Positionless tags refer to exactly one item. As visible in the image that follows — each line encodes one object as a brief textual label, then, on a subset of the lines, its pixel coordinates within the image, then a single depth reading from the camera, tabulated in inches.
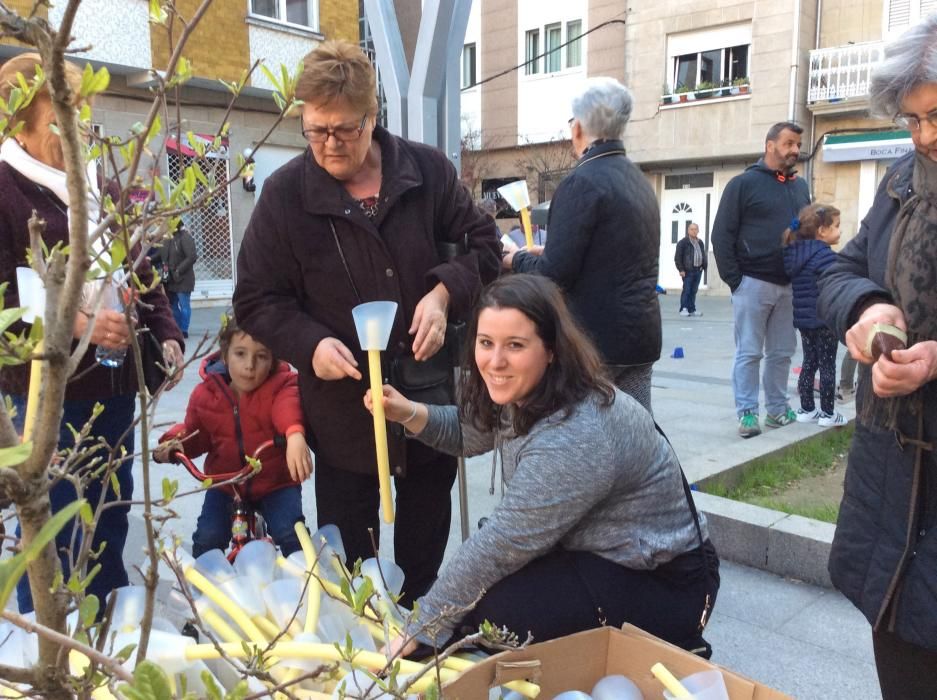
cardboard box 59.6
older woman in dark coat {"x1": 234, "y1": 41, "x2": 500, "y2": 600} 85.0
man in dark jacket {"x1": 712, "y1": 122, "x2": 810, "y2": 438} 190.7
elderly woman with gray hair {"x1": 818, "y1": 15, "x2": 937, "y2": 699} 59.6
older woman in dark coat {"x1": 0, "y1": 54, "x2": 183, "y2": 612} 78.1
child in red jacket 109.1
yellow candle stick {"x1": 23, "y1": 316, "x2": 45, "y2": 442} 45.5
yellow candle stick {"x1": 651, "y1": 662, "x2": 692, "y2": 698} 60.1
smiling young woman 74.4
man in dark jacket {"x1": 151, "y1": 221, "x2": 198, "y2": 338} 337.7
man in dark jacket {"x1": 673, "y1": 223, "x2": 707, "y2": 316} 573.0
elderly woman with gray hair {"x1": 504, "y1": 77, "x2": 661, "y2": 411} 118.0
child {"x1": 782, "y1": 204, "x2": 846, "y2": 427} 186.2
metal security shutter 547.2
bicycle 107.3
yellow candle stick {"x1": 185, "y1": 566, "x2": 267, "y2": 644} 69.1
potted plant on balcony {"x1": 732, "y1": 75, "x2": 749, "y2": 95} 702.5
